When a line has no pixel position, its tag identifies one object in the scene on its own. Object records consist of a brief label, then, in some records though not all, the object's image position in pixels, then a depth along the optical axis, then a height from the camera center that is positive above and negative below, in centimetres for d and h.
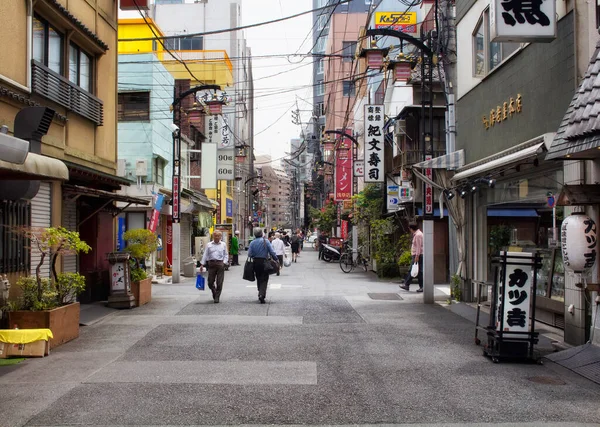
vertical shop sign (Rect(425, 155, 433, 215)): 1546 +83
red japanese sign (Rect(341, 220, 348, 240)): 4658 +15
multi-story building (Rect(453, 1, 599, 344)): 899 +174
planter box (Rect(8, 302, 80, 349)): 889 -137
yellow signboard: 3378 +1298
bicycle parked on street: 2816 -152
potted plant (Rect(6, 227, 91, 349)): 892 -102
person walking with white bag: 1750 -55
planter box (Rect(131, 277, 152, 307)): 1423 -146
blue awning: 1192 +38
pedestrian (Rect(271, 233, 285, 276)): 2508 -67
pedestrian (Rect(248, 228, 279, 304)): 1465 -65
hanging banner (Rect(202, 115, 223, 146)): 3638 +646
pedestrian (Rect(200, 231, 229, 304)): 1466 -79
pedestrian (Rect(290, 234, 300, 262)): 3656 -81
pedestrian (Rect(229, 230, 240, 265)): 3091 -89
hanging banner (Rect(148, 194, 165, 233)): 2080 +73
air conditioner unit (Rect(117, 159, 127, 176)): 2144 +245
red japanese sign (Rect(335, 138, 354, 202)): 3762 +341
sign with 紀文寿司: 2622 +361
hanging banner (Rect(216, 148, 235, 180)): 3259 +381
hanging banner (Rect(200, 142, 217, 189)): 2908 +329
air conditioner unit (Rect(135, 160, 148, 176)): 2369 +258
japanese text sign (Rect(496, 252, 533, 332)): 817 -89
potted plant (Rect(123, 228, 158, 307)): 1423 -51
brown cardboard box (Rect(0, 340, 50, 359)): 838 -169
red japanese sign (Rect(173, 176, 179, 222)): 2142 +124
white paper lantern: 794 -18
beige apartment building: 973 +229
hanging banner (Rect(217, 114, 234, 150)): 3634 +601
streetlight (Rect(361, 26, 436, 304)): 1523 +46
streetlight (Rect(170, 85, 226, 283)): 2122 +158
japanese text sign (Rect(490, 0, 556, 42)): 953 +344
